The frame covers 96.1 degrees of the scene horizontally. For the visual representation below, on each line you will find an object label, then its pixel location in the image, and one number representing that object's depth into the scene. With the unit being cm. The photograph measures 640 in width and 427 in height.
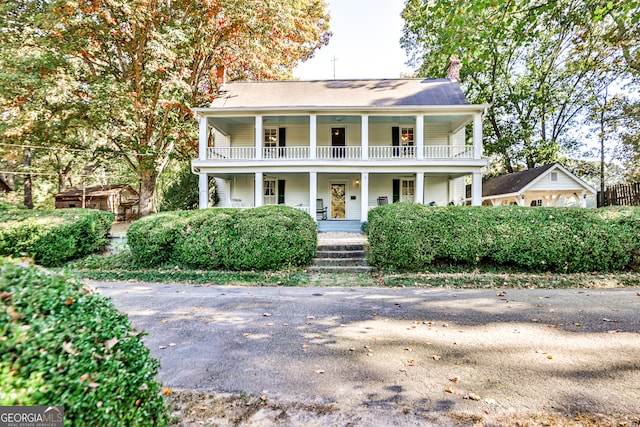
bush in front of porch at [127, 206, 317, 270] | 714
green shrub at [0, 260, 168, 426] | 119
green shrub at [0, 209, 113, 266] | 778
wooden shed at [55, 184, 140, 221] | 2216
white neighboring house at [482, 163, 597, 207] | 1555
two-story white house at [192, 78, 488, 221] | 1324
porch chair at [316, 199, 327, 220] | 1504
